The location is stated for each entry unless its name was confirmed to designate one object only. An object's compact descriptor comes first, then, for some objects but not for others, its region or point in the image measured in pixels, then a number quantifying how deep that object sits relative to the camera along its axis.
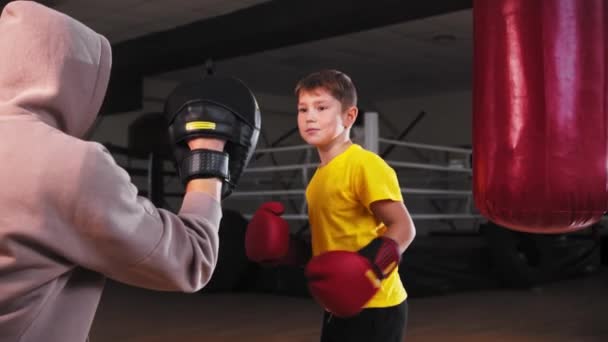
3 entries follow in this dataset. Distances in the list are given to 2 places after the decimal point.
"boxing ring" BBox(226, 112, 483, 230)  4.30
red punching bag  1.56
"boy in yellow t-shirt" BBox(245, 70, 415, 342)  1.43
